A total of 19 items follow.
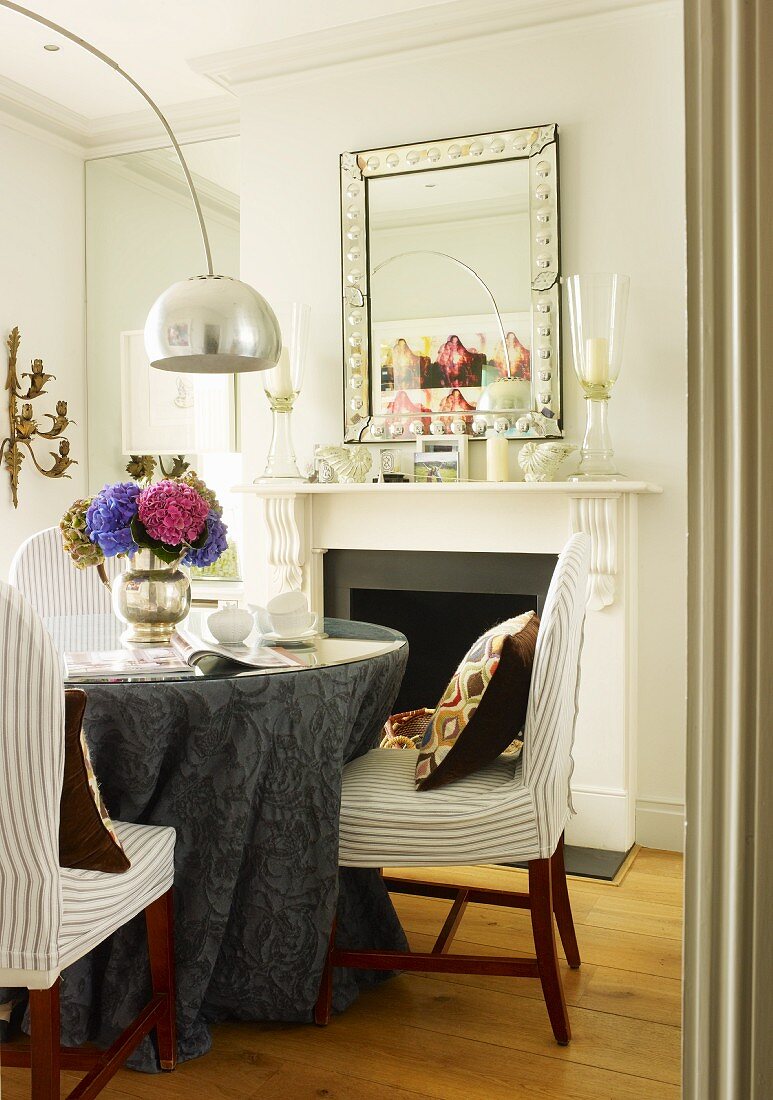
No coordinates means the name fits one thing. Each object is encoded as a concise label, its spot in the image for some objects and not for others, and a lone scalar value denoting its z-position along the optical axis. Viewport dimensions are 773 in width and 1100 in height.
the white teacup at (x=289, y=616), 2.48
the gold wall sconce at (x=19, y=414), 4.37
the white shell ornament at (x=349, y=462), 3.67
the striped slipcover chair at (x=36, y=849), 1.44
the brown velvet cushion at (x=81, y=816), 1.55
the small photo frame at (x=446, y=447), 3.56
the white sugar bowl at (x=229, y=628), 2.38
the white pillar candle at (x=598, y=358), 3.20
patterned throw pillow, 2.04
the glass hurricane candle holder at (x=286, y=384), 3.69
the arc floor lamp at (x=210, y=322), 2.32
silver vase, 2.41
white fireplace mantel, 3.26
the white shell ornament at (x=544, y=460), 3.34
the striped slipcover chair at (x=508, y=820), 2.02
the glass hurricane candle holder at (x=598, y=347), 3.21
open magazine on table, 2.00
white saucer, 2.41
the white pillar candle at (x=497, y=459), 3.45
